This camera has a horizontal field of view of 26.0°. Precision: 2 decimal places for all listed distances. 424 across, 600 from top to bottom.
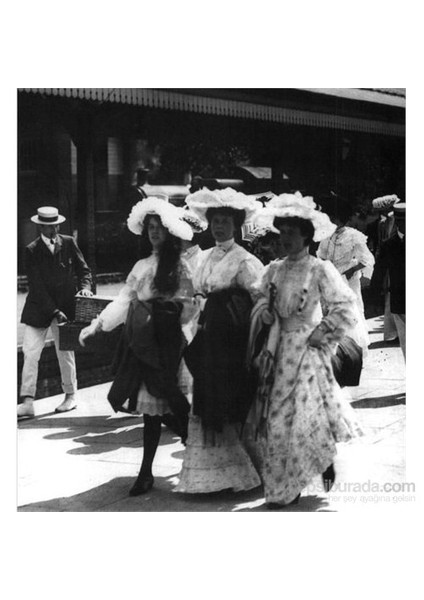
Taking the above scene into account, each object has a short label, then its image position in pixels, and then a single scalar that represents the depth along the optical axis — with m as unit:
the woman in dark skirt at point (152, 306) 5.80
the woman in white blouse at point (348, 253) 6.38
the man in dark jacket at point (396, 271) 6.46
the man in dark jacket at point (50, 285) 6.54
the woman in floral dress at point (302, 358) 5.47
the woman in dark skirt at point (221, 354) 5.65
